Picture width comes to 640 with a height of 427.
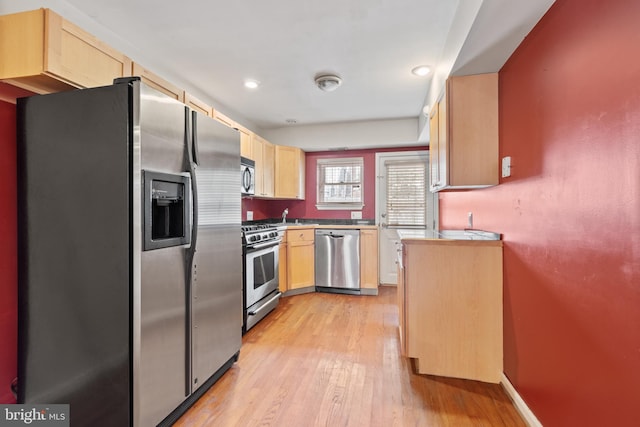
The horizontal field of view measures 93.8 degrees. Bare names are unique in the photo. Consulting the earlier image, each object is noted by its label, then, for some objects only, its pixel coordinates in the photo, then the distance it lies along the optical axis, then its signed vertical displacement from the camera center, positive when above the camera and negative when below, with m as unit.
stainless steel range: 2.89 -0.61
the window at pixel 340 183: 4.82 +0.51
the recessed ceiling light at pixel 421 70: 2.75 +1.35
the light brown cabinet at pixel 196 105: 2.51 +0.99
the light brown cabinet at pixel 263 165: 3.88 +0.69
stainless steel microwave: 3.36 +0.44
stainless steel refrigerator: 1.40 -0.19
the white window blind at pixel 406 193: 4.56 +0.33
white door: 4.61 +0.01
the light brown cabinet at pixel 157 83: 1.99 +0.96
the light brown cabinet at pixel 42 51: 1.44 +0.81
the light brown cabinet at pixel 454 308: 2.02 -0.64
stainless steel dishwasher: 4.21 -0.65
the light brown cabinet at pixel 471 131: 2.07 +0.58
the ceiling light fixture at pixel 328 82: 2.87 +1.30
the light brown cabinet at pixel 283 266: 3.90 -0.68
